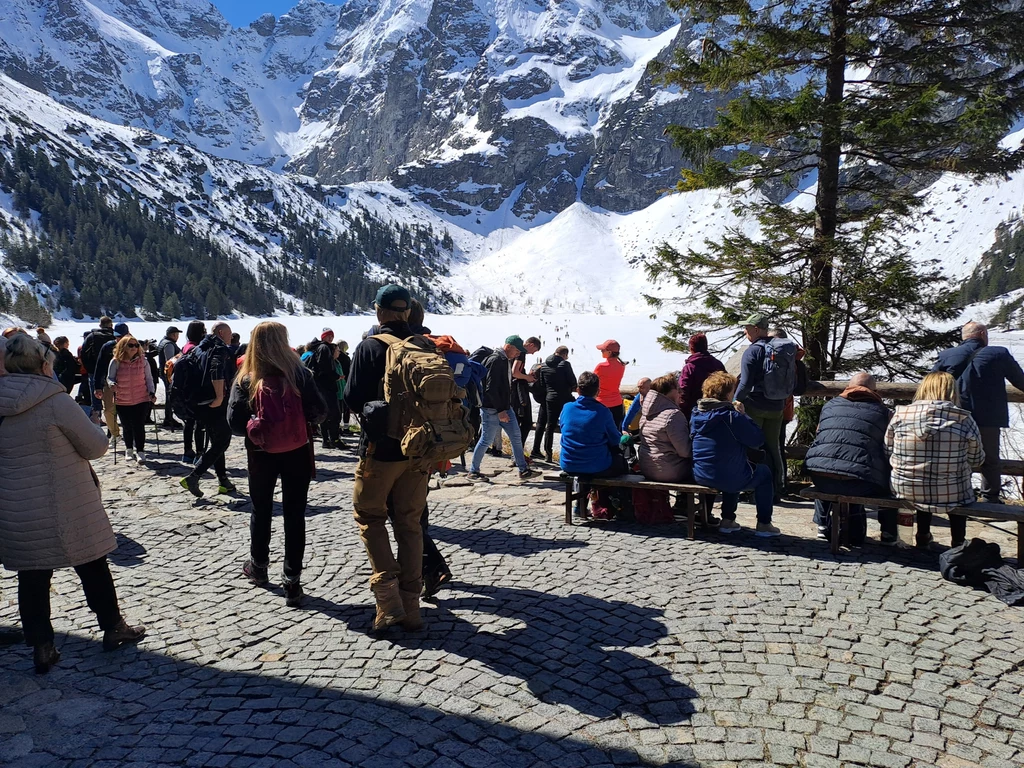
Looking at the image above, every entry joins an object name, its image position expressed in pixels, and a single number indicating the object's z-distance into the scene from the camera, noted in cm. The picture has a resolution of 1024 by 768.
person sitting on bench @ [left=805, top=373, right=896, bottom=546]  526
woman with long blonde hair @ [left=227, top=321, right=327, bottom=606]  434
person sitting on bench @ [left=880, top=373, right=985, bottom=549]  491
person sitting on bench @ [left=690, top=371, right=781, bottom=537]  571
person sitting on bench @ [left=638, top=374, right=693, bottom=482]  597
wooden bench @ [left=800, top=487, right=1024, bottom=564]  485
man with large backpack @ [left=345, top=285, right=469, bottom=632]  367
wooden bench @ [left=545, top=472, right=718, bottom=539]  573
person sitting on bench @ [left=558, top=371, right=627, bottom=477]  618
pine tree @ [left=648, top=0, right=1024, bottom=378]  752
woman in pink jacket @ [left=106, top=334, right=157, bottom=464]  838
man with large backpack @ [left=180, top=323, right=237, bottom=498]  694
